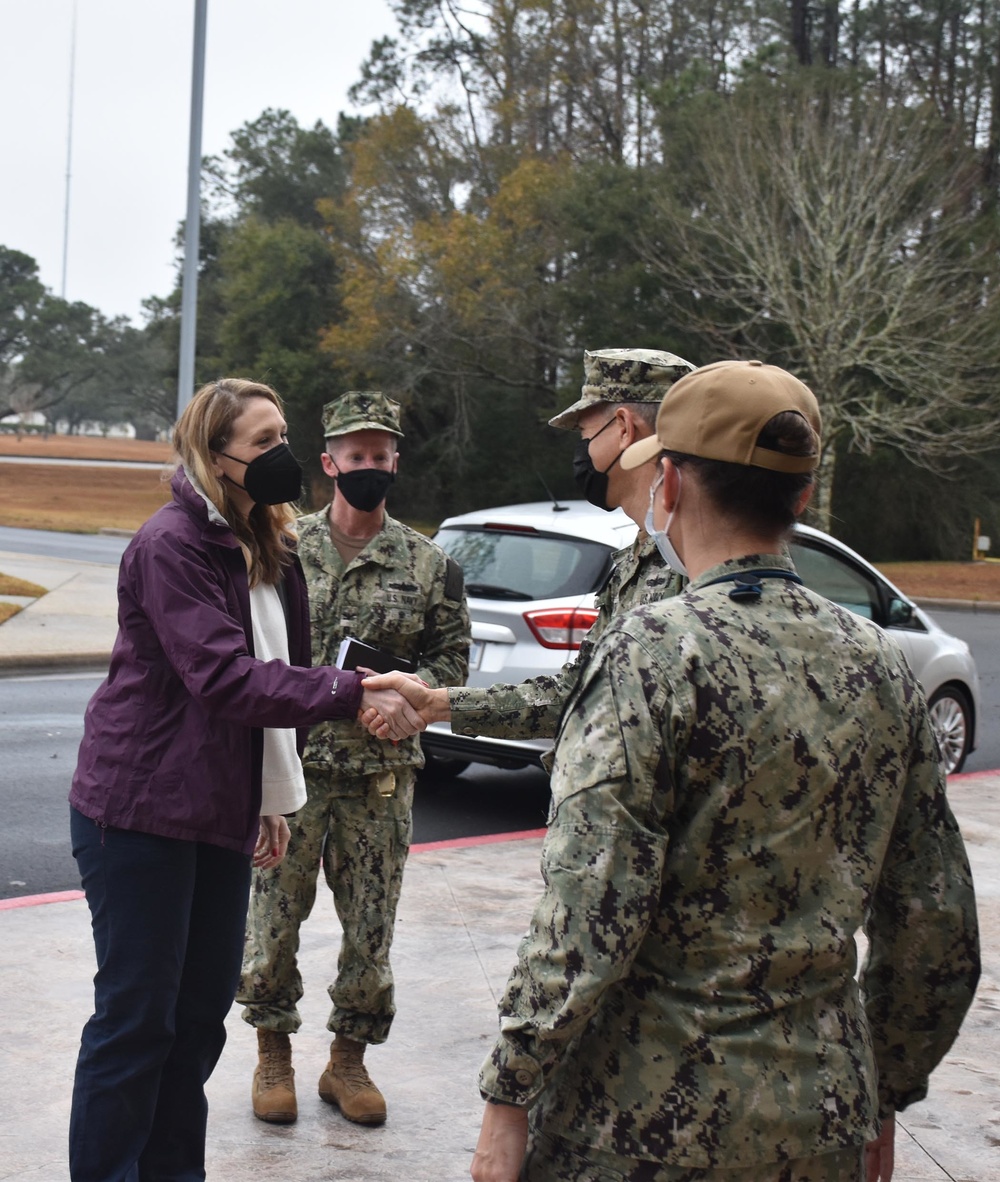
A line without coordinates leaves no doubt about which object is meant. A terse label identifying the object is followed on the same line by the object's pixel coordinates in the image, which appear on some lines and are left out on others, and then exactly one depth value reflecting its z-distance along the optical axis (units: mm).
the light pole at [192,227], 14570
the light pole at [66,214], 51391
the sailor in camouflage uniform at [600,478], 3236
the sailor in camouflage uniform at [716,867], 1772
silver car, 7250
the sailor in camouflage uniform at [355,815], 3938
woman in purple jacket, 2871
